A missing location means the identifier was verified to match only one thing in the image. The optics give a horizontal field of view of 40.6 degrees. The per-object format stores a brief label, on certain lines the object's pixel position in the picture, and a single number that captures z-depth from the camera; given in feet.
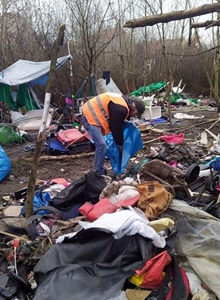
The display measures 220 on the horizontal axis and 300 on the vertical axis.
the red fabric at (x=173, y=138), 21.94
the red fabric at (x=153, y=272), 6.93
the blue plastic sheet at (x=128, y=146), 15.43
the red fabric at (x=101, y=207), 9.46
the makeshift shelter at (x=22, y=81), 30.40
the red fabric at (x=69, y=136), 21.61
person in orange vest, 13.87
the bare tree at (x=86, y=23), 26.09
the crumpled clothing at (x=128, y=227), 7.49
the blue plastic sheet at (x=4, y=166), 17.12
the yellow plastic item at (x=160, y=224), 8.14
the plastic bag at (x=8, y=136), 25.63
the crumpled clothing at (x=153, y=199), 9.40
